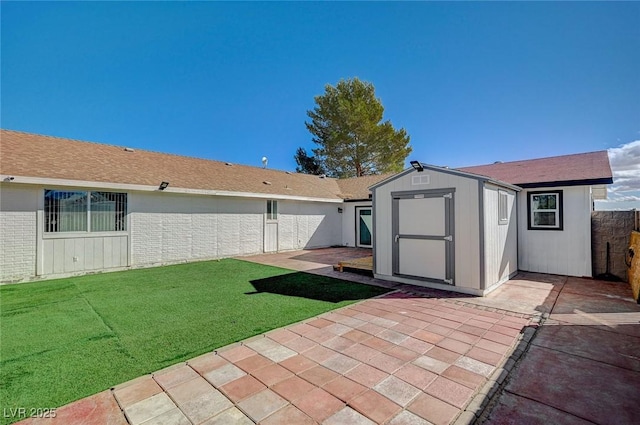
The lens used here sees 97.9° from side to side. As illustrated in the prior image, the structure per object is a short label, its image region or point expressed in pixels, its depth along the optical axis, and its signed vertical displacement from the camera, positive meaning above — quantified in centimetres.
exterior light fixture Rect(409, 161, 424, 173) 647 +118
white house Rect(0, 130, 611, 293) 654 +13
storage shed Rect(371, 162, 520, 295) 588 -32
